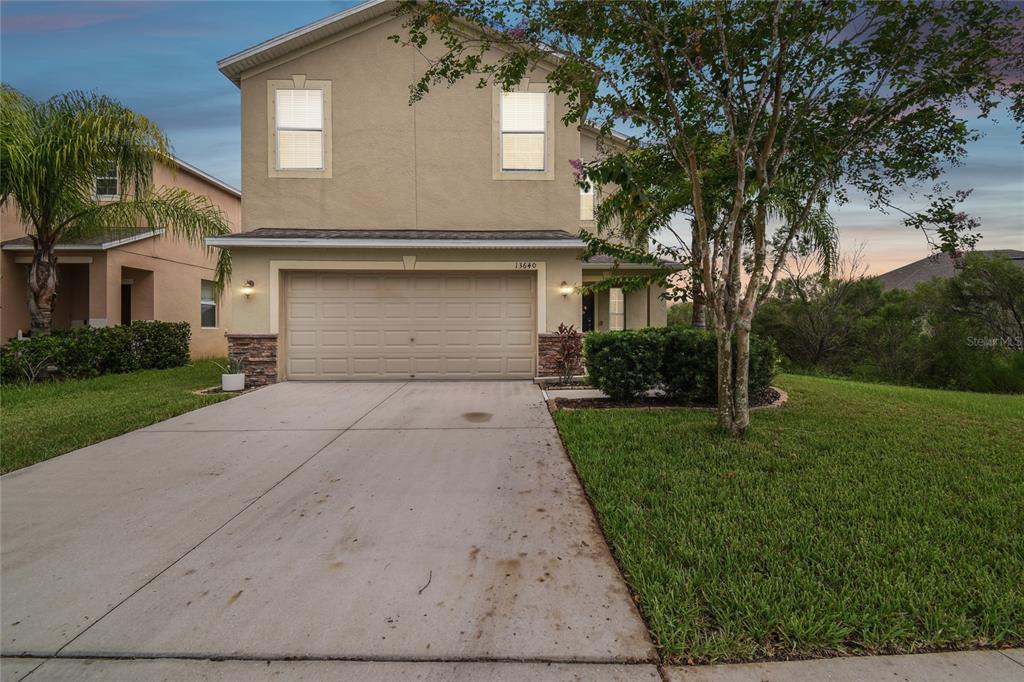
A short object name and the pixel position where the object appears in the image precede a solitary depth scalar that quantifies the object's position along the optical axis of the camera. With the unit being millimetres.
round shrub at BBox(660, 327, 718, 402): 7215
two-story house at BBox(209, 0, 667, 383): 10031
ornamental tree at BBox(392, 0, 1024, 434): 4969
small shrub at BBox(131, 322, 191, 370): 12445
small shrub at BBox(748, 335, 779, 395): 7516
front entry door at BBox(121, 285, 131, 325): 15297
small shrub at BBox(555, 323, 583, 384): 9289
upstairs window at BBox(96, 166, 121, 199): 10023
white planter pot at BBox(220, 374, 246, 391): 9320
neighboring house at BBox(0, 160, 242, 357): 12906
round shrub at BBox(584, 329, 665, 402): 7348
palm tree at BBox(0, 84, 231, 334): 8836
